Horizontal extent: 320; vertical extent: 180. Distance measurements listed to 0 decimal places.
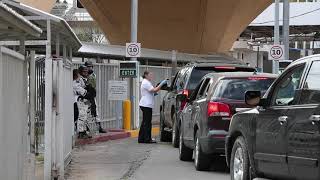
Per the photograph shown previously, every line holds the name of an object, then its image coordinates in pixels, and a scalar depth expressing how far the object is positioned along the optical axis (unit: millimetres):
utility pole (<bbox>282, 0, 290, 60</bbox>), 27672
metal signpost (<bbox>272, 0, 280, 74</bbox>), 30358
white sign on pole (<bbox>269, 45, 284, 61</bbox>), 25047
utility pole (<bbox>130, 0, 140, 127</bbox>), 20517
